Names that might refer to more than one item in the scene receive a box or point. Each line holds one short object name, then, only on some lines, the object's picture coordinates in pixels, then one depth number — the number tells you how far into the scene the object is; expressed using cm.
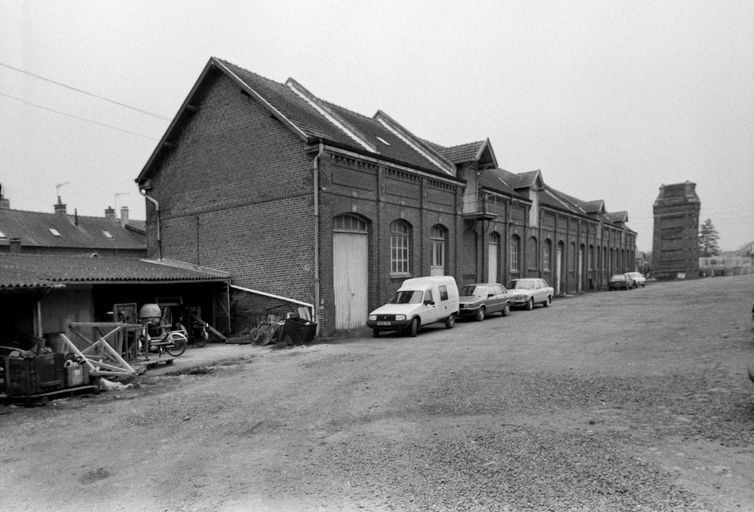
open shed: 1153
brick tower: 6425
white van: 1630
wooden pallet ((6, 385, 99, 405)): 892
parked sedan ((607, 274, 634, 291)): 4366
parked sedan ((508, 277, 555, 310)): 2480
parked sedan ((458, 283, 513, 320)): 2064
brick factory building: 1742
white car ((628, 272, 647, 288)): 4610
